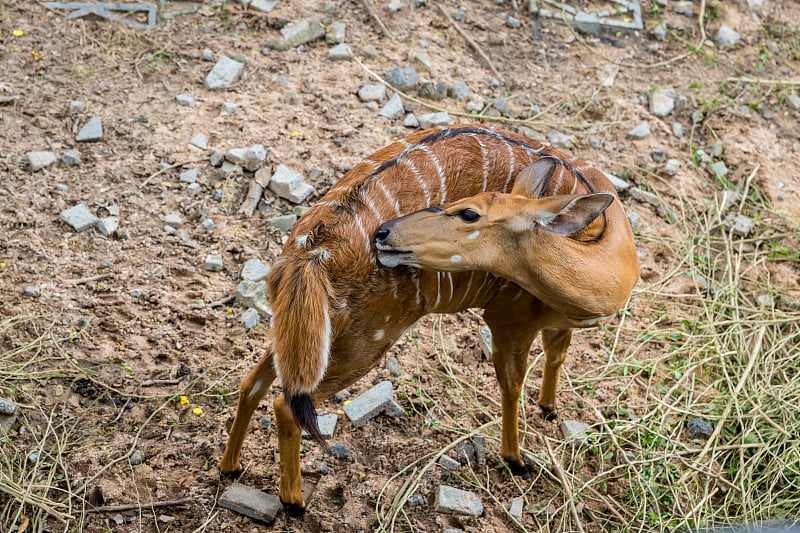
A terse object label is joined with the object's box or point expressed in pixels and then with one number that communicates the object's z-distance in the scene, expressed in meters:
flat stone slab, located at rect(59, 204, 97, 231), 8.84
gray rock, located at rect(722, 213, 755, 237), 10.66
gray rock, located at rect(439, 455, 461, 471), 7.68
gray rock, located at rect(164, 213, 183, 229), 9.15
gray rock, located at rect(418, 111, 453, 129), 10.94
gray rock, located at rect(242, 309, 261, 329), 8.39
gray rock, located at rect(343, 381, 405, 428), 7.79
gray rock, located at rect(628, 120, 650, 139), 11.55
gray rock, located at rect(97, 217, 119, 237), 8.90
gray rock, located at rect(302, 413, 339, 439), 7.57
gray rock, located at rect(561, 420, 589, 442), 8.17
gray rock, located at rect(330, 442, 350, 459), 7.53
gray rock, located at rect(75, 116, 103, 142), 9.78
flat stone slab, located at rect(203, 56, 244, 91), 10.85
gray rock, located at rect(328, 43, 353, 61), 11.54
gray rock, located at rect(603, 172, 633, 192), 10.78
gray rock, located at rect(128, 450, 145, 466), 7.10
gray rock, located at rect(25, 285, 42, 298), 8.09
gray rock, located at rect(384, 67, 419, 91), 11.40
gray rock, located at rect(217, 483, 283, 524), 6.84
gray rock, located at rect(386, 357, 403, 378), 8.45
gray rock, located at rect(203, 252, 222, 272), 8.85
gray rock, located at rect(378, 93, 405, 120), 10.93
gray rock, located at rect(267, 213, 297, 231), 9.43
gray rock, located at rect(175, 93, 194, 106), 10.54
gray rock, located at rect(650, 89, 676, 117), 12.05
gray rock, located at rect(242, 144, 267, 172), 9.82
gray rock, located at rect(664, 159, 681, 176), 11.24
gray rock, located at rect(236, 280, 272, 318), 8.48
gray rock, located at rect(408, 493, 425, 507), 7.33
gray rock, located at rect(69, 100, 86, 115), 10.12
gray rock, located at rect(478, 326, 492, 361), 8.79
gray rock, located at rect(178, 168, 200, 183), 9.64
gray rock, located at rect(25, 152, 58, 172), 9.33
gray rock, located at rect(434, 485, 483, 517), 7.27
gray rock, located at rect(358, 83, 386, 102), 11.10
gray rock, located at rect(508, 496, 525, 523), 7.42
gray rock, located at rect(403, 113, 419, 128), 10.88
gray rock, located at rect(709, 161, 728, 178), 11.47
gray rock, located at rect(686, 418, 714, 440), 8.46
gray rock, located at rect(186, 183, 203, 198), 9.55
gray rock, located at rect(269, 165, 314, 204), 9.64
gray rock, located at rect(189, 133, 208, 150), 10.03
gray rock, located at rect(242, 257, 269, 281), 8.84
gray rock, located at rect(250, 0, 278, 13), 11.92
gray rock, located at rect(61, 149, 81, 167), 9.51
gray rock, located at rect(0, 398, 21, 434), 7.03
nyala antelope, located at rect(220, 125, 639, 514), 5.97
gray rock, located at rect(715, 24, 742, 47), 13.57
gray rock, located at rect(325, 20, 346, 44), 11.79
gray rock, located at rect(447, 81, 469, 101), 11.53
